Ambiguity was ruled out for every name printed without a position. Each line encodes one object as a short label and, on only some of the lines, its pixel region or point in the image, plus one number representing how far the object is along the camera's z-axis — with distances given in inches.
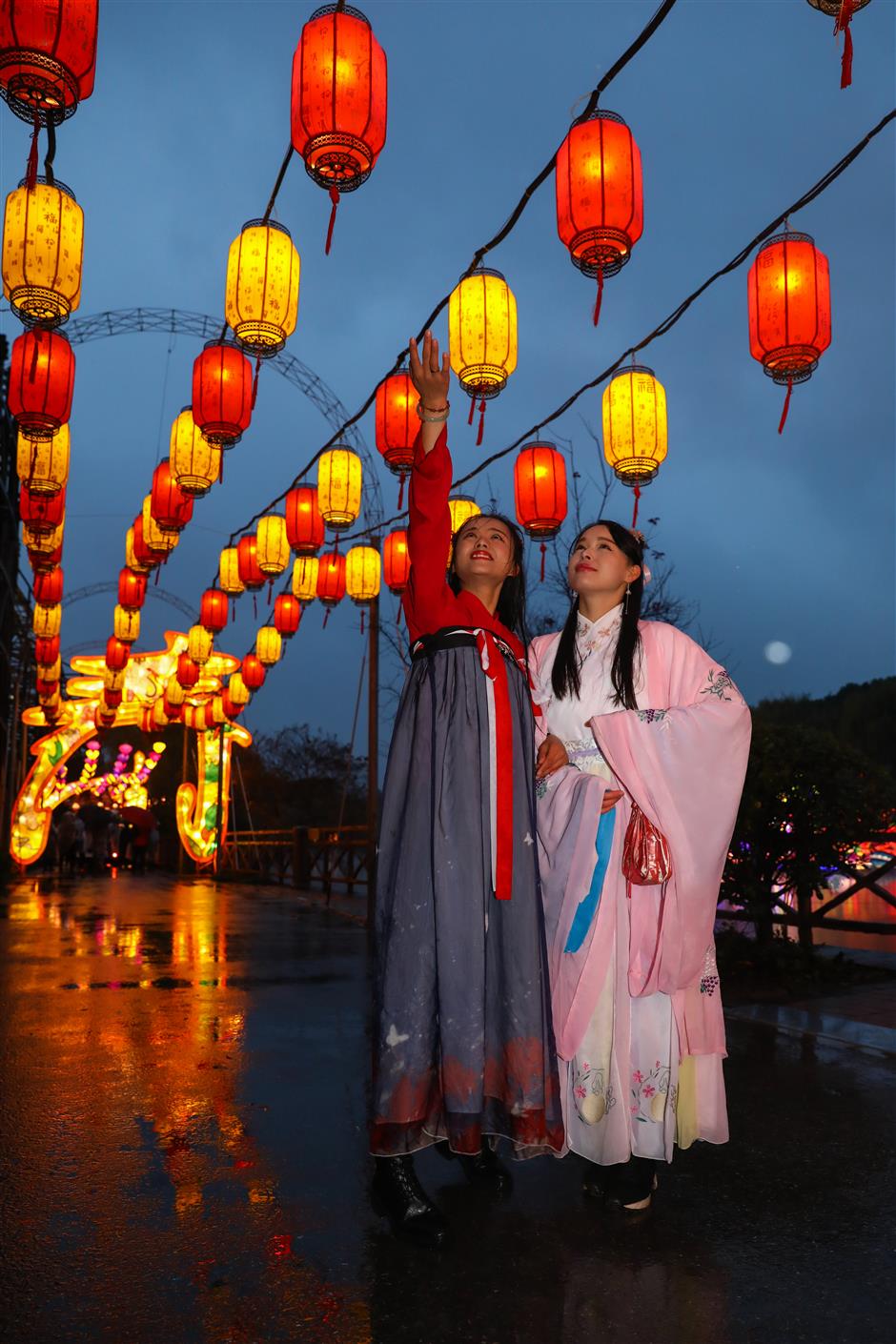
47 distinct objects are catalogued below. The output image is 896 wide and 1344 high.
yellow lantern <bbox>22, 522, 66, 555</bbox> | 452.4
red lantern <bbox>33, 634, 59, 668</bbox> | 735.1
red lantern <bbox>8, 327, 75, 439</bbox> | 303.4
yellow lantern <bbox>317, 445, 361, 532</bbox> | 408.8
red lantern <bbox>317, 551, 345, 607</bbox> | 513.7
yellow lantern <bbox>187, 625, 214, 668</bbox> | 725.3
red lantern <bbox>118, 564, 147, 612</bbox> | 646.5
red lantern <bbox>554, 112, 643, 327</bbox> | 217.6
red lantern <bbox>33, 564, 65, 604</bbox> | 602.0
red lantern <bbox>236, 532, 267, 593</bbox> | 518.3
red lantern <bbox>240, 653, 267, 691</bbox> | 728.3
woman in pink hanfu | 102.0
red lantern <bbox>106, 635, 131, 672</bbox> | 815.1
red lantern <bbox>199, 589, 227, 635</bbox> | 665.0
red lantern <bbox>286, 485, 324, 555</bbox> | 449.7
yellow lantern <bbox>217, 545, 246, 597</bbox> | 576.7
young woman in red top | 94.9
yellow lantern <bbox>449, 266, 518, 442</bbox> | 280.1
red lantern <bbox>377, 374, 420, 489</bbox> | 332.8
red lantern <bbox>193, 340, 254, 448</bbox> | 338.6
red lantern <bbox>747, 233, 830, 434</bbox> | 237.0
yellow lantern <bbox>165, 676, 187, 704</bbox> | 871.1
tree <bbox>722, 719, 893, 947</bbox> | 258.8
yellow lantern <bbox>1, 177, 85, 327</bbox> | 251.0
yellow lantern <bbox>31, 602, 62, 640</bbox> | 684.1
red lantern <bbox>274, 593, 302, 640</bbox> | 602.5
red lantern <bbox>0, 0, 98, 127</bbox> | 167.8
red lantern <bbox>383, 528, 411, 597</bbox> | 473.7
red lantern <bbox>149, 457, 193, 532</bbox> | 438.9
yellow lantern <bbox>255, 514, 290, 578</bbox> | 483.5
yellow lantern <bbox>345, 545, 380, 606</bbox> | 506.0
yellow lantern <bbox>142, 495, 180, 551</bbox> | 465.1
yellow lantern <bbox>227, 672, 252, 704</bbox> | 791.1
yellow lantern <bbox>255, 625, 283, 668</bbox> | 671.8
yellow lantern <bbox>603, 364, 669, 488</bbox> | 298.7
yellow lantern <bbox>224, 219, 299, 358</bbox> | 280.8
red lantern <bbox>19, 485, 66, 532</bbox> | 420.8
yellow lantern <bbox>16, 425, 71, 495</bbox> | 373.1
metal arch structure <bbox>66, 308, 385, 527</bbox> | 677.3
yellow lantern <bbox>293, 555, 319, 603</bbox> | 519.2
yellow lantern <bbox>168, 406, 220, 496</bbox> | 378.3
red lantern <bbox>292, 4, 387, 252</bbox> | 208.7
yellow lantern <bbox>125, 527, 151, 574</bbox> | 541.7
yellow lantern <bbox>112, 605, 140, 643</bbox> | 715.4
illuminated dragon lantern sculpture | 888.3
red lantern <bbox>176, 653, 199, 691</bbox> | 788.0
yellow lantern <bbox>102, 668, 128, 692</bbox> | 853.8
